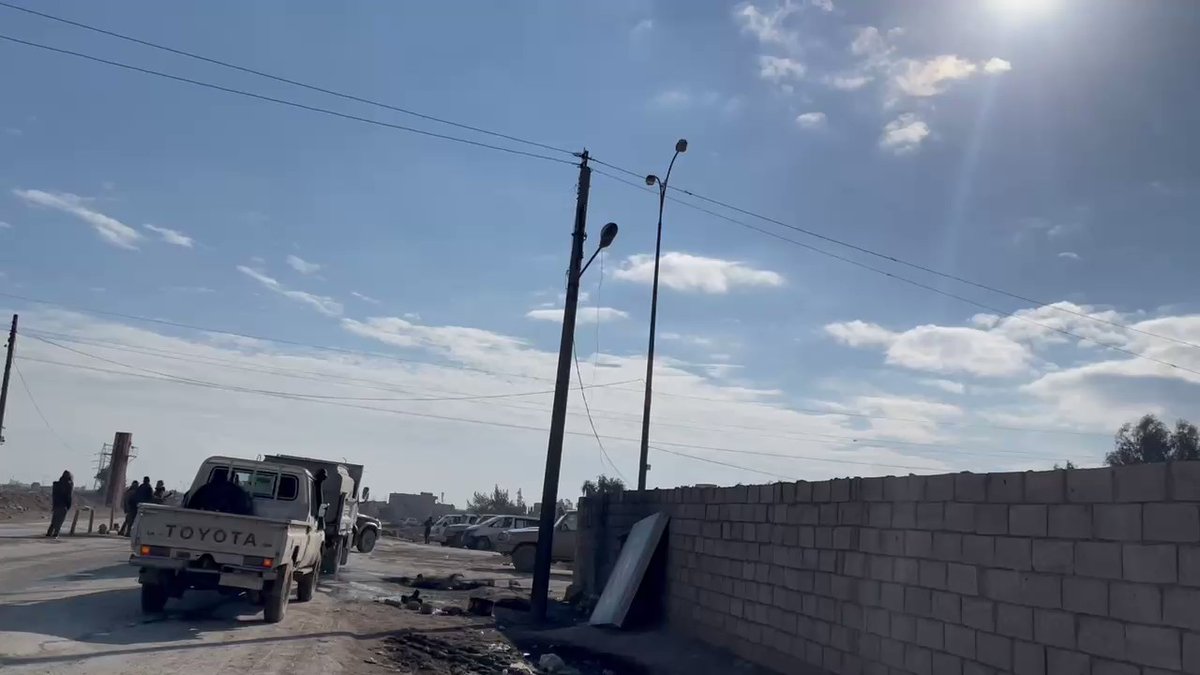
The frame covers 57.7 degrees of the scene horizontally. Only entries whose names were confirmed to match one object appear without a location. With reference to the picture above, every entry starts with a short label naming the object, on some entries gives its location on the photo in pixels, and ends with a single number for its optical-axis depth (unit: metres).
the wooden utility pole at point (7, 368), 45.58
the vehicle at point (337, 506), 23.20
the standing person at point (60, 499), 28.55
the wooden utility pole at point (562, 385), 19.34
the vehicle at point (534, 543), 31.53
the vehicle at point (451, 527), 50.00
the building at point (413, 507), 103.41
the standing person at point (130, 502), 29.17
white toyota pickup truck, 13.73
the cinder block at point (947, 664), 8.91
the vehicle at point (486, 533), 45.47
